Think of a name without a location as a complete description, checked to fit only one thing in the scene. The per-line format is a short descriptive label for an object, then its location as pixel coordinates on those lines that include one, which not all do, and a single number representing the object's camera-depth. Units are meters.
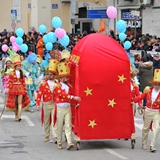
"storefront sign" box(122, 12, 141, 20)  33.18
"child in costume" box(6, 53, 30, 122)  15.61
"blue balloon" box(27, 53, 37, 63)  17.62
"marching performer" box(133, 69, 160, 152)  11.83
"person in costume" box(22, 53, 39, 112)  17.75
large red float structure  11.82
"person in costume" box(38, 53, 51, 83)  16.96
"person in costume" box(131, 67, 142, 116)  12.54
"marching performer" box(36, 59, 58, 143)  12.85
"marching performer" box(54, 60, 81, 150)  11.88
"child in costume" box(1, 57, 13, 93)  17.34
